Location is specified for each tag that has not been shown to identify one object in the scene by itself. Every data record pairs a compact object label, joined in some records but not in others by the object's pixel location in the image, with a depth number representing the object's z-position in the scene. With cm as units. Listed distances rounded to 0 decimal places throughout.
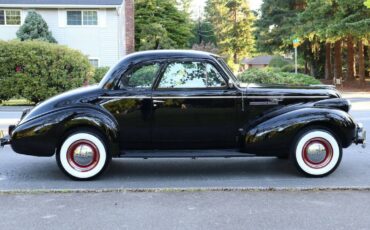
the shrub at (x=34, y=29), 2636
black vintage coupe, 645
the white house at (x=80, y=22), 2739
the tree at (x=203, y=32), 9006
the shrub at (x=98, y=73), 2203
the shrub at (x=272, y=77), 2147
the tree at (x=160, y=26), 4362
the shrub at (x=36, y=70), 1841
